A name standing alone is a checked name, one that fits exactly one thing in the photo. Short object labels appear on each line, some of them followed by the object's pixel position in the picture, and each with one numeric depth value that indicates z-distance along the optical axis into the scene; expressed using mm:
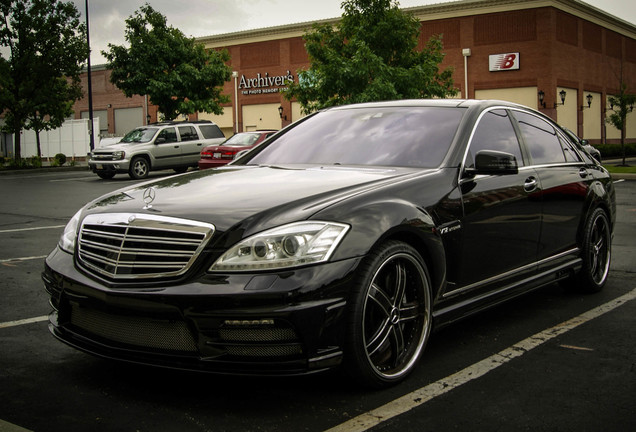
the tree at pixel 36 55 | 31938
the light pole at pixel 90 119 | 35000
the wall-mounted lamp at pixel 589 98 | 43950
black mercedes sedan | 3135
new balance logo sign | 43094
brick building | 42812
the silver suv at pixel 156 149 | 24219
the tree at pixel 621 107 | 36156
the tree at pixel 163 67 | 34625
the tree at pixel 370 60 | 24641
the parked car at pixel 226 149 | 22500
